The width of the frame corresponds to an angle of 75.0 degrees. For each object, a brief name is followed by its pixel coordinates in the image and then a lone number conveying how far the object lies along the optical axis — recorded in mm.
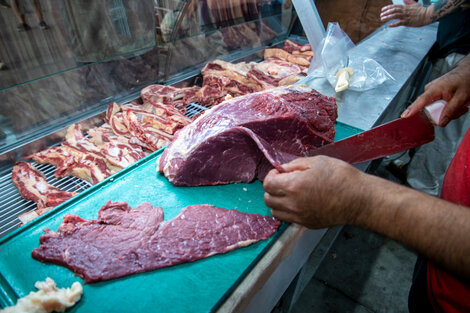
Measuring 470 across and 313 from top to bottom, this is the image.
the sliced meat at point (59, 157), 634
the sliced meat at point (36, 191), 552
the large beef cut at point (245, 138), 541
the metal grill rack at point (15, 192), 541
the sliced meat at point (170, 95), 844
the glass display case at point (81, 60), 643
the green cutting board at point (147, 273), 403
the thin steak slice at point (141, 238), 435
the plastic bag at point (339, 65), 861
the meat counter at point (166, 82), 514
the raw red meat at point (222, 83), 892
